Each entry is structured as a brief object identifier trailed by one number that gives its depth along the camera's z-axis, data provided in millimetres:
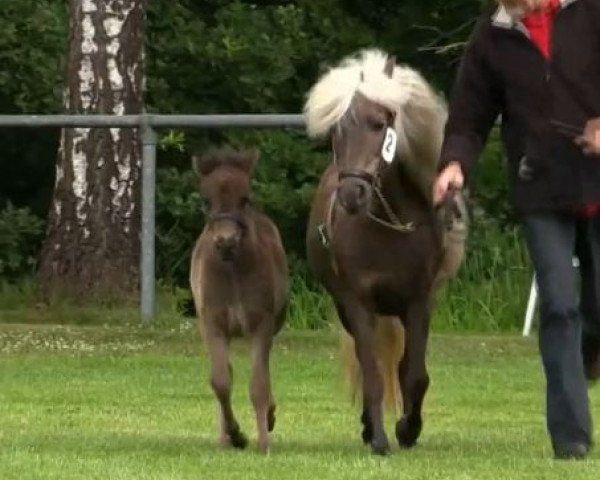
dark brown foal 20297
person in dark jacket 18516
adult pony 19781
